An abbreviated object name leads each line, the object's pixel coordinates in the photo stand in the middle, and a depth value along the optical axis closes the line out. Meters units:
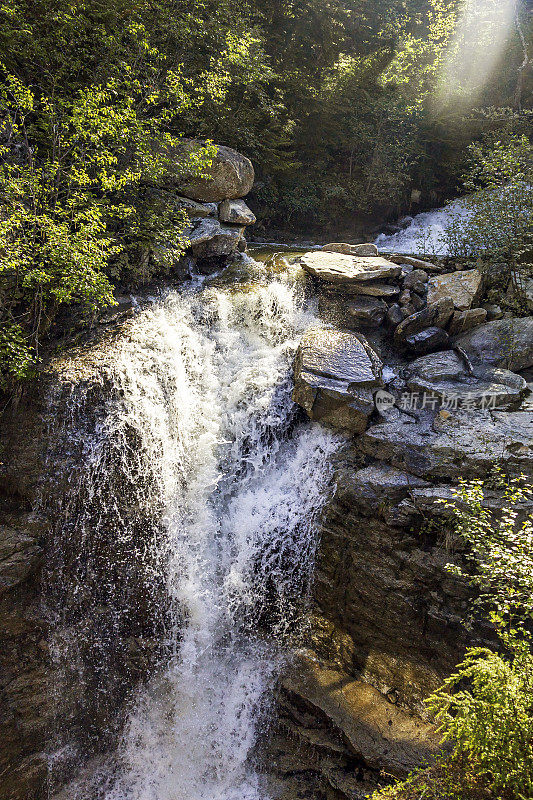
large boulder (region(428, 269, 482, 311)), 7.27
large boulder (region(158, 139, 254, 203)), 8.45
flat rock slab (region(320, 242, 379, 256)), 9.06
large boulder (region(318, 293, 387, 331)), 7.53
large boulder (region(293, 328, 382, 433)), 6.05
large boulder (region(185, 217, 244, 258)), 8.48
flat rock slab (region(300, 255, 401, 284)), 7.72
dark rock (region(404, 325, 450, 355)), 7.00
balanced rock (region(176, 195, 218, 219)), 8.56
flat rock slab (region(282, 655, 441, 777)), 4.54
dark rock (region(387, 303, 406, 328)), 7.33
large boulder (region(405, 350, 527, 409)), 5.93
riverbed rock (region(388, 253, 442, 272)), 8.17
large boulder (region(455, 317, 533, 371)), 6.51
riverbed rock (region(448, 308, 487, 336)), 7.10
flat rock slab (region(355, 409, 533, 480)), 5.14
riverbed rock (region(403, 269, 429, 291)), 7.78
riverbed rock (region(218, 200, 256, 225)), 9.05
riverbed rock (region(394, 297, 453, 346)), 7.12
